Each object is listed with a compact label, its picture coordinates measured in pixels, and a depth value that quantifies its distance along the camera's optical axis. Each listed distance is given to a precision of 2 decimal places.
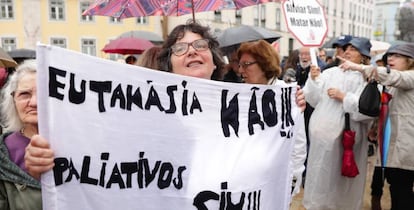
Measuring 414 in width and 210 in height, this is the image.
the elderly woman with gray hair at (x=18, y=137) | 1.59
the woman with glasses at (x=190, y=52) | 2.13
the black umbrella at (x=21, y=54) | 6.01
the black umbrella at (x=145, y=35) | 8.94
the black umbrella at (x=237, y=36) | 3.99
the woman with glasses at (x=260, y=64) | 2.86
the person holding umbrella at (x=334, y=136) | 3.62
